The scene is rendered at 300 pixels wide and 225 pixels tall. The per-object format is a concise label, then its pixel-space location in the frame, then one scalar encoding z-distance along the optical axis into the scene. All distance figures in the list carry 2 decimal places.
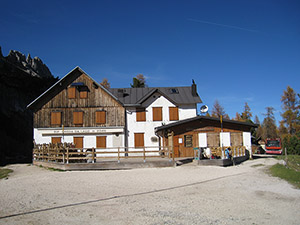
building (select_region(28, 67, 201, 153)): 26.28
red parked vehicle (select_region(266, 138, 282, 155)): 38.94
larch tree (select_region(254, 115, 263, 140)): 63.54
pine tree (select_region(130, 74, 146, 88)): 45.66
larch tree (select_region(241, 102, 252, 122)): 64.71
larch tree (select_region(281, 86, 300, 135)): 44.74
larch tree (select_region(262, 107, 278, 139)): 59.94
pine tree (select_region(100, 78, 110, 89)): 53.30
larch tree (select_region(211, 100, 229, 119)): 54.65
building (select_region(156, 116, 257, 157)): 22.06
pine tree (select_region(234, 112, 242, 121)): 72.83
